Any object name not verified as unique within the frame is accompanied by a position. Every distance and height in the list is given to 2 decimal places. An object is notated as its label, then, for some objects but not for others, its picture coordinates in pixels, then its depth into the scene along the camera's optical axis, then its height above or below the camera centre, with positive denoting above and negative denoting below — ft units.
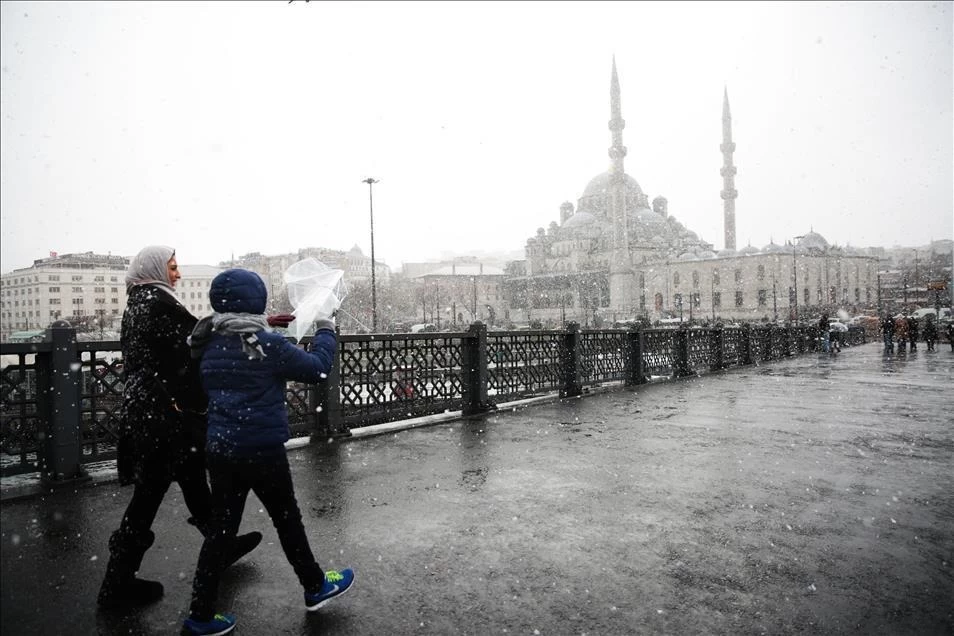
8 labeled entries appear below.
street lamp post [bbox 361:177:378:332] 109.81 +24.45
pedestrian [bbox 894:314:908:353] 88.97 -4.23
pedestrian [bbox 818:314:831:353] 83.51 -3.93
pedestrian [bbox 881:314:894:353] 85.05 -4.17
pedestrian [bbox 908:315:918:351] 93.74 -4.21
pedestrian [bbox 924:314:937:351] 91.52 -4.65
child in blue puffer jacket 9.37 -1.66
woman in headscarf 10.46 -1.66
